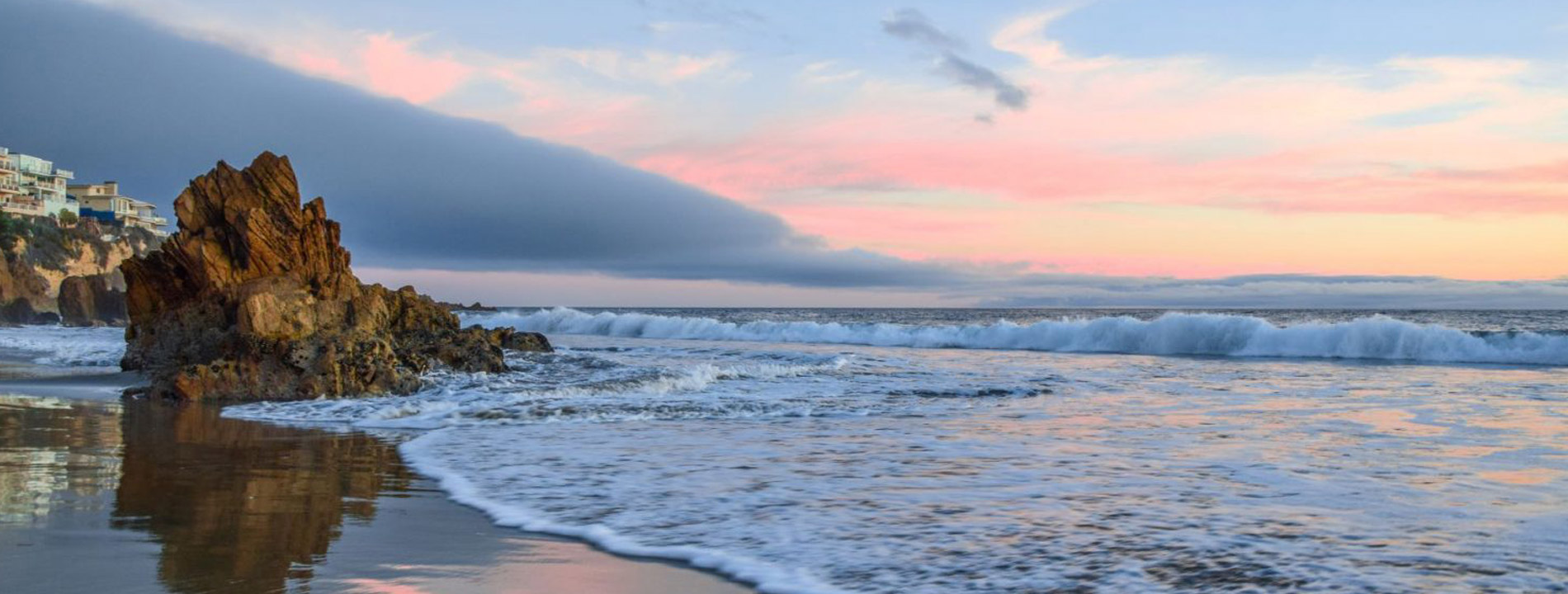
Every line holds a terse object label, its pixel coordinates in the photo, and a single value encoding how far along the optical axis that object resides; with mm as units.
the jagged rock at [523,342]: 24125
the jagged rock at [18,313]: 52062
